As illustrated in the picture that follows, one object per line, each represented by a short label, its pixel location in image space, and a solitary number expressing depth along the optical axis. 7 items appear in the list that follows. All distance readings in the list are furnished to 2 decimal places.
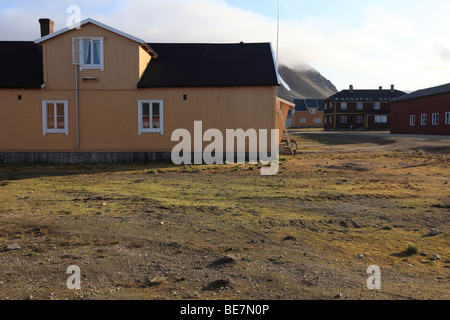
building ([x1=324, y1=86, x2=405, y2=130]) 72.50
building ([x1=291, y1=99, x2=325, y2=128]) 102.94
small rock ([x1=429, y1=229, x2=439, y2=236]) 7.24
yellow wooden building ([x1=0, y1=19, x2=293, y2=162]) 19.58
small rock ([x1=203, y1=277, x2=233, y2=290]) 4.80
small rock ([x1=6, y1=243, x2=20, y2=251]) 6.24
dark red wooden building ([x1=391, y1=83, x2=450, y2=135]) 38.91
